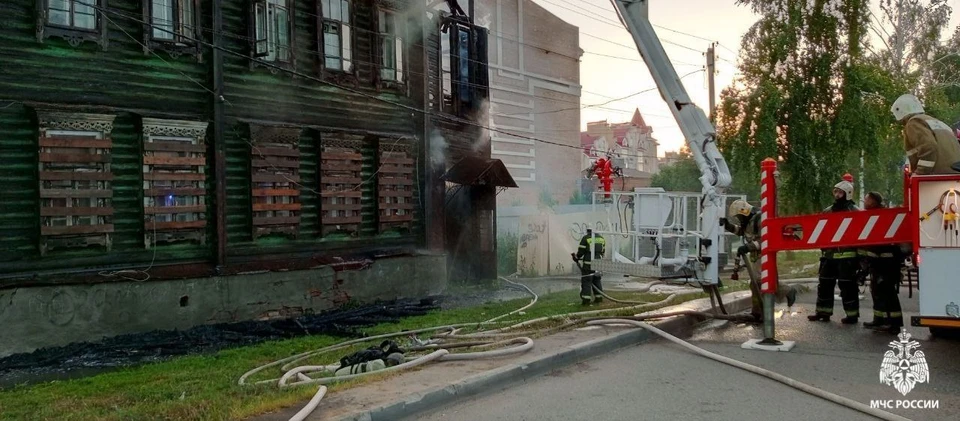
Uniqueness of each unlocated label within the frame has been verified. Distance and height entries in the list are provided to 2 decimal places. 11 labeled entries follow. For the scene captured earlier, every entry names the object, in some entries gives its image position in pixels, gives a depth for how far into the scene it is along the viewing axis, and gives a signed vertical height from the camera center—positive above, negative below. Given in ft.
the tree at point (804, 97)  58.59 +9.03
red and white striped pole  24.48 -1.09
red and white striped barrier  23.03 -0.99
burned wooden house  31.19 +2.95
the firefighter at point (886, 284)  27.20 -3.34
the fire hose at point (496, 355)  16.69 -4.60
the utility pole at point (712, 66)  72.59 +14.57
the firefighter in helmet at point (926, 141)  22.43 +1.87
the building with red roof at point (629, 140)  186.60 +19.29
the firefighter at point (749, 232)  27.68 -1.19
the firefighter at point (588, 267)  36.37 -3.20
